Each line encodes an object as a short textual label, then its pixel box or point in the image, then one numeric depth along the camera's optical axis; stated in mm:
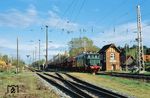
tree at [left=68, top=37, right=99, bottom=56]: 64662
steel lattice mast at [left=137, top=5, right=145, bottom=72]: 25267
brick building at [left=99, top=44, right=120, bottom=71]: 41221
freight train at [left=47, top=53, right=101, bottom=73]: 25559
